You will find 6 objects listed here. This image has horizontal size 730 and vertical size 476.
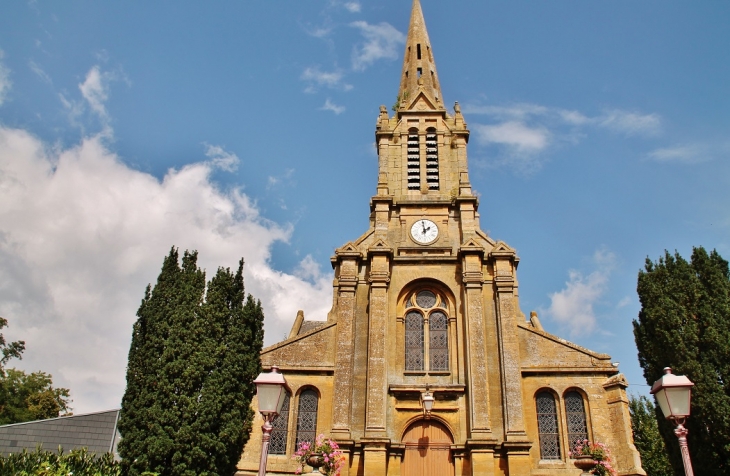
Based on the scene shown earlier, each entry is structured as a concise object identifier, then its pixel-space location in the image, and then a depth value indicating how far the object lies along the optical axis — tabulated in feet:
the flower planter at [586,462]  63.16
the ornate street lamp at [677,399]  36.99
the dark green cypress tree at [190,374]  55.47
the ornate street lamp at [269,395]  39.89
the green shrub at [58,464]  48.93
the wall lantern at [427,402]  75.25
